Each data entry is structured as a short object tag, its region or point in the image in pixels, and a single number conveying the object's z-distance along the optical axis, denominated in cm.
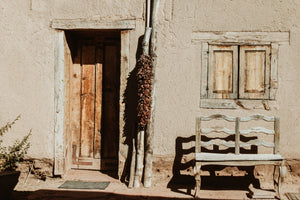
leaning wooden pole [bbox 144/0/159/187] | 450
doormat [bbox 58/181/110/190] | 439
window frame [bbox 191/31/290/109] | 450
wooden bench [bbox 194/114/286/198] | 398
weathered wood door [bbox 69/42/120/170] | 513
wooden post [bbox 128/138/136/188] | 444
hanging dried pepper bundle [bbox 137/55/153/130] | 436
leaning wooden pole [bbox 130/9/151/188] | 446
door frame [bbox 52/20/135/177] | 464
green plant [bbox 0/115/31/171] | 425
